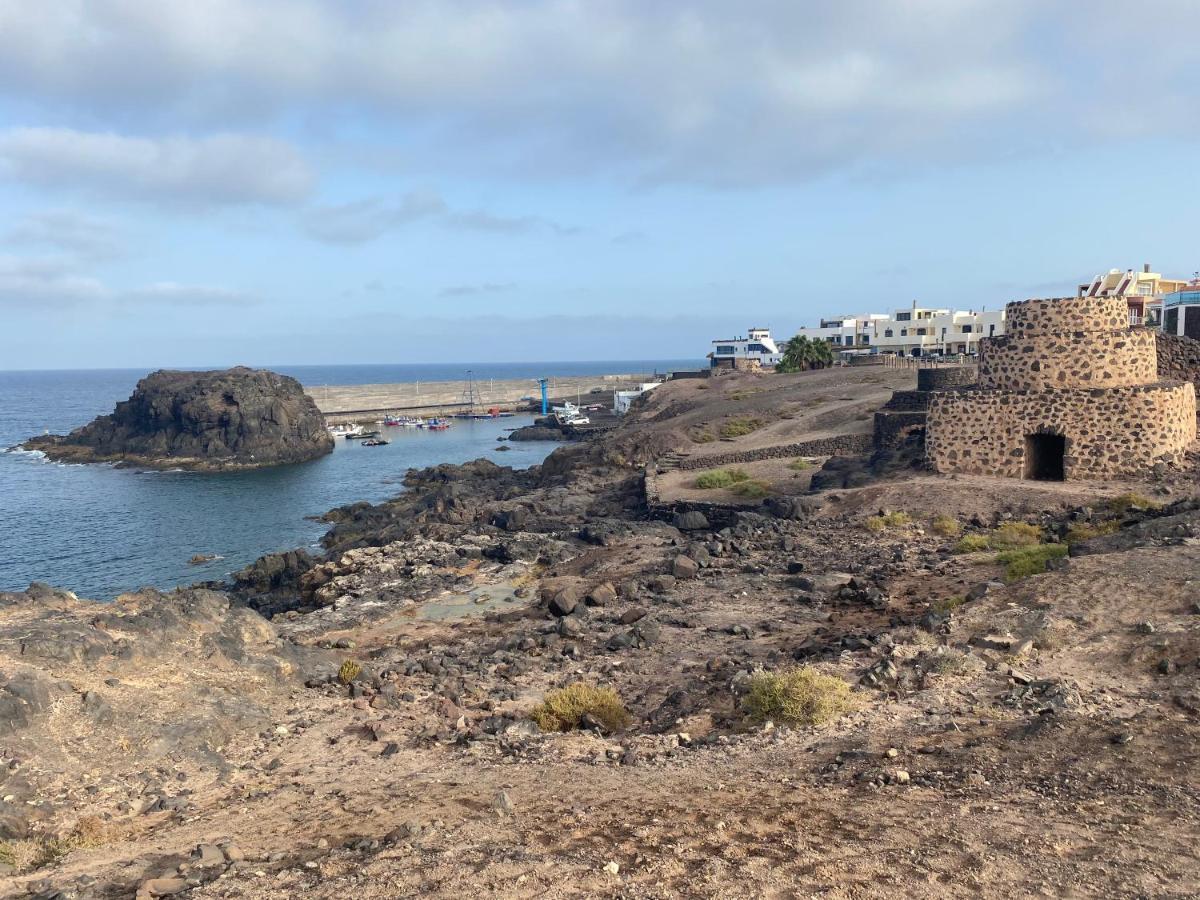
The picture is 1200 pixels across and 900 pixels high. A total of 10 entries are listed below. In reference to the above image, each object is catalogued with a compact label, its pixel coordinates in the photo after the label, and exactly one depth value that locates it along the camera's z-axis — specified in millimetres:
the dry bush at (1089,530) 16984
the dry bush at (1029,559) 14797
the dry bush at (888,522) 20750
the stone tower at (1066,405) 21438
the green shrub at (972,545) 17859
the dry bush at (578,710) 11047
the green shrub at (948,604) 13445
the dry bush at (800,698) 10078
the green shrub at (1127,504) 18636
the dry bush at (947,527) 19656
